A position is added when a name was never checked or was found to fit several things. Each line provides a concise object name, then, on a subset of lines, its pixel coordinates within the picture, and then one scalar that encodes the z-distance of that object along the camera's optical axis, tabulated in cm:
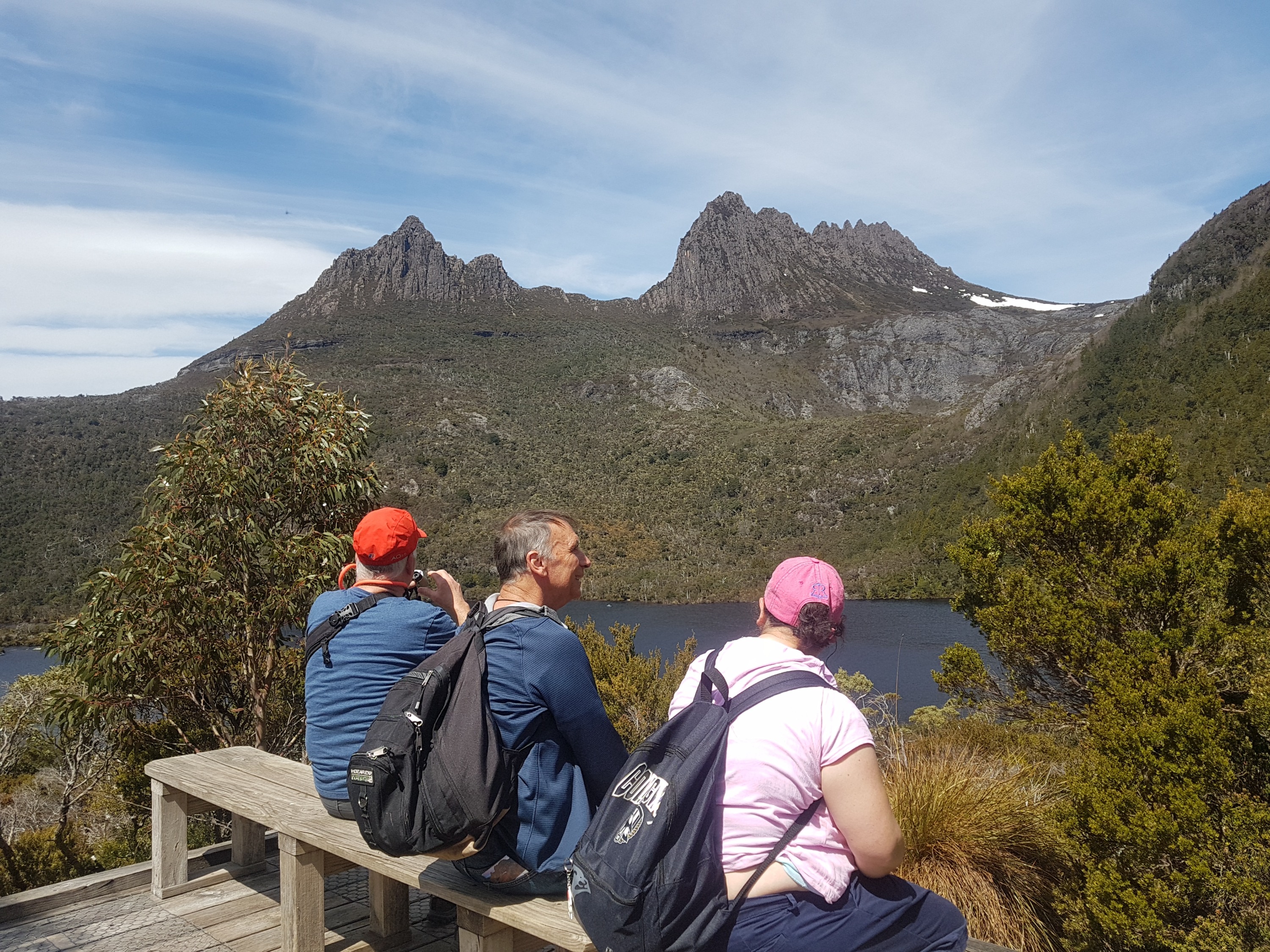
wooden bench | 172
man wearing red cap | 209
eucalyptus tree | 405
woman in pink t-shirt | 147
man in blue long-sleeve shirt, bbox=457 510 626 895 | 166
